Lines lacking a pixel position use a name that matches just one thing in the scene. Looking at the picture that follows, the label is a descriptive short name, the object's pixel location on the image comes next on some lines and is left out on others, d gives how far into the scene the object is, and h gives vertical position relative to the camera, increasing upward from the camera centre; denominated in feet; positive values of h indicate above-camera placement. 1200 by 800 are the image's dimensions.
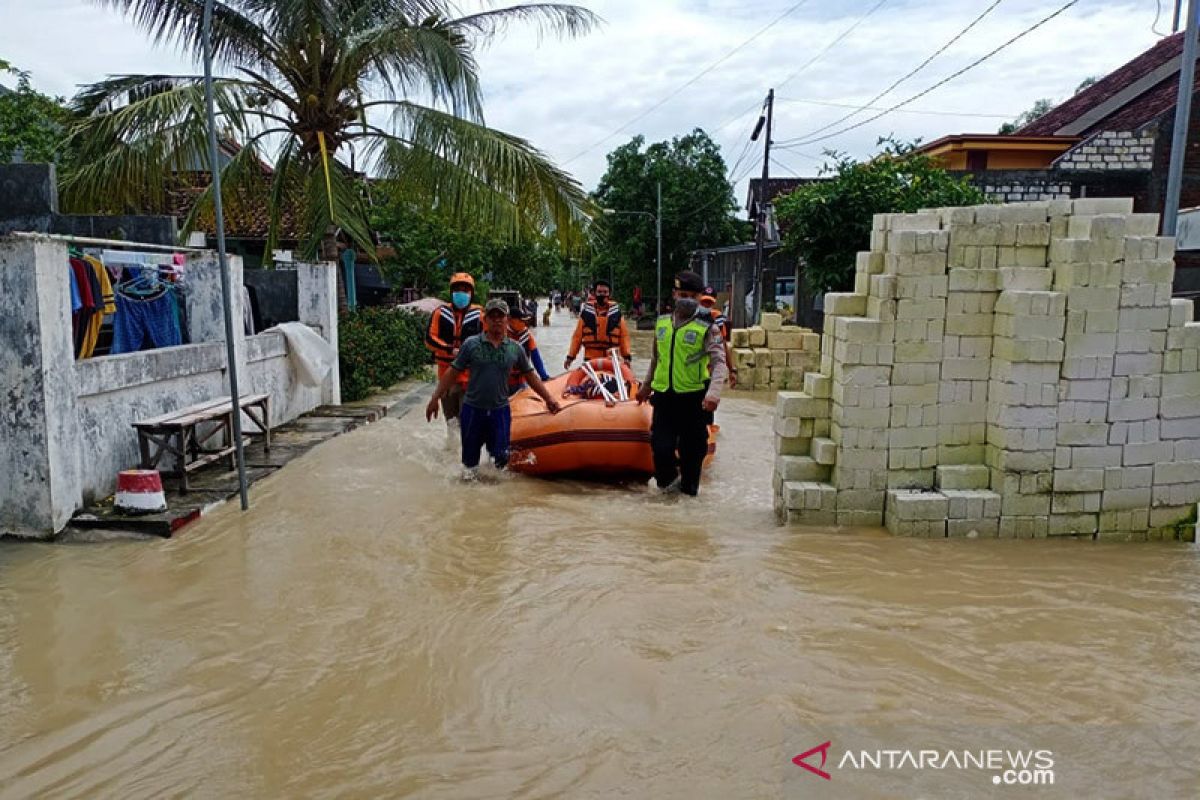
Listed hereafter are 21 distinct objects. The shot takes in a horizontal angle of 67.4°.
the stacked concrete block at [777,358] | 51.80 -4.30
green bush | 41.34 -3.55
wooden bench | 22.02 -4.17
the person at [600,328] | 31.30 -1.63
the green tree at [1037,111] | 147.84 +29.16
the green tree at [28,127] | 45.27 +7.64
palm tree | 33.83 +5.85
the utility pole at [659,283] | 112.27 -0.19
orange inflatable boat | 24.35 -4.25
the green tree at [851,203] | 48.24 +4.36
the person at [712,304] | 28.58 -0.91
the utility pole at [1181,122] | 30.12 +5.54
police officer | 22.11 -2.53
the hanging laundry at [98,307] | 21.93 -0.75
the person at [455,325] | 27.71 -1.41
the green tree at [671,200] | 117.91 +10.73
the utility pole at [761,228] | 73.26 +4.41
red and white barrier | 20.20 -4.87
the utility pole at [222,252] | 18.71 +0.54
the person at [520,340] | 26.81 -1.81
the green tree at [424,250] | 74.90 +2.63
